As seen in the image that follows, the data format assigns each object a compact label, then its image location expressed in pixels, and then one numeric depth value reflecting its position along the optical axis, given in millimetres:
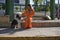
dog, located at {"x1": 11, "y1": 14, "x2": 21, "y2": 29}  5666
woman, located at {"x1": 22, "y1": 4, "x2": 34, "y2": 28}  5501
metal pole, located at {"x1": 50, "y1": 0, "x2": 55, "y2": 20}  9249
